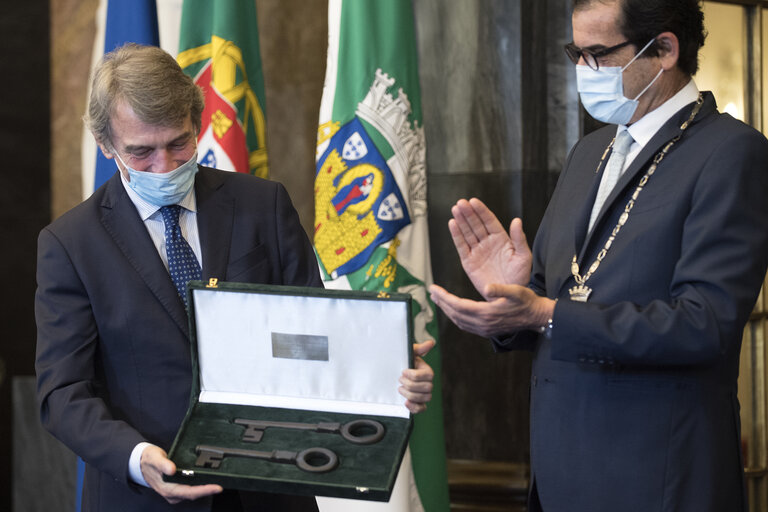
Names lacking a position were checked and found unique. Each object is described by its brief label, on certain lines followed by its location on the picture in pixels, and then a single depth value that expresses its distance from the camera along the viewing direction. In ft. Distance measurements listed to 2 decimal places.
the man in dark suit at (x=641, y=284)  13.50
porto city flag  17.21
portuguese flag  17.26
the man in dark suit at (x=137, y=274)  13.91
